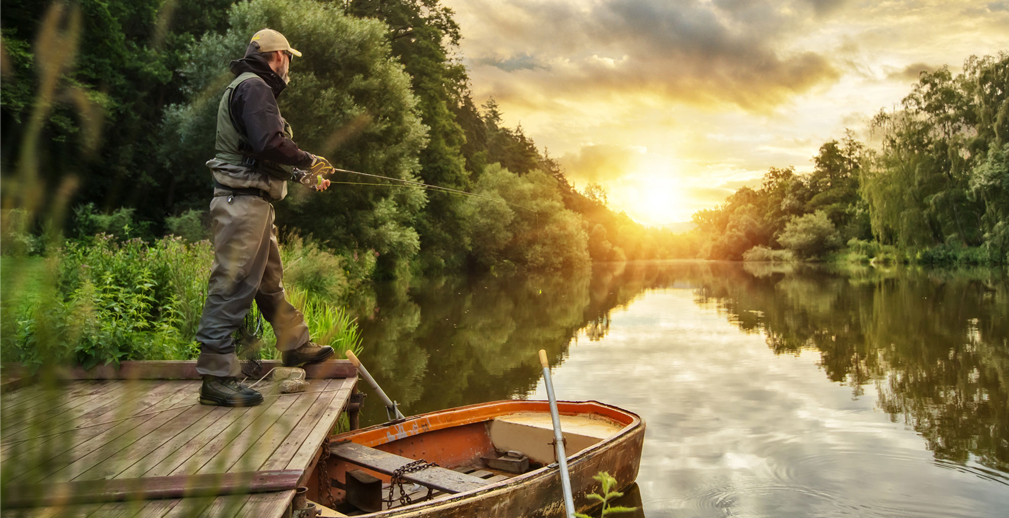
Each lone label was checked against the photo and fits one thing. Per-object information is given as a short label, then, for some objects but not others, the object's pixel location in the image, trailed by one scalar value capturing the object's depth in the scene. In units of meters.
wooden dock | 0.98
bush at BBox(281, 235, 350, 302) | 14.61
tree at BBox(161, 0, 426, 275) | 20.98
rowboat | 4.04
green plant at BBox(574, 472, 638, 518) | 3.08
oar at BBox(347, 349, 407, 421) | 5.76
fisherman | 4.54
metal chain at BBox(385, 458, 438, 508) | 4.25
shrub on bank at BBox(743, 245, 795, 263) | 73.93
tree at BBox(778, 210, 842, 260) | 66.31
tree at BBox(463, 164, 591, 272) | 41.72
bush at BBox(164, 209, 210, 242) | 21.11
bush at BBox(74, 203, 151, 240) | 19.95
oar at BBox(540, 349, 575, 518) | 3.65
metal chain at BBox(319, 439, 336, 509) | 4.52
